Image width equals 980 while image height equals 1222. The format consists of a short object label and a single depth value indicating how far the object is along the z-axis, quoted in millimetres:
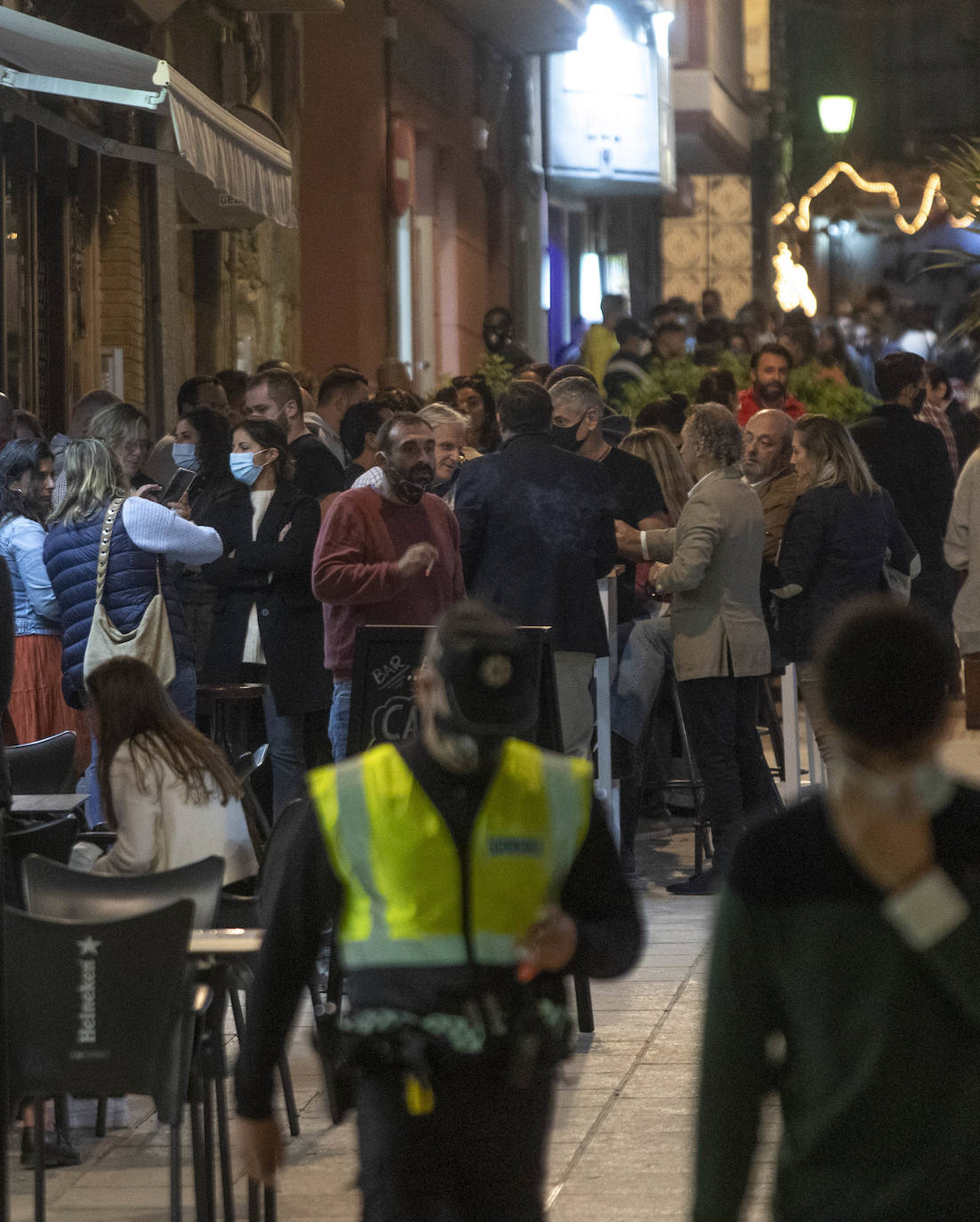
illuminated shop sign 58031
